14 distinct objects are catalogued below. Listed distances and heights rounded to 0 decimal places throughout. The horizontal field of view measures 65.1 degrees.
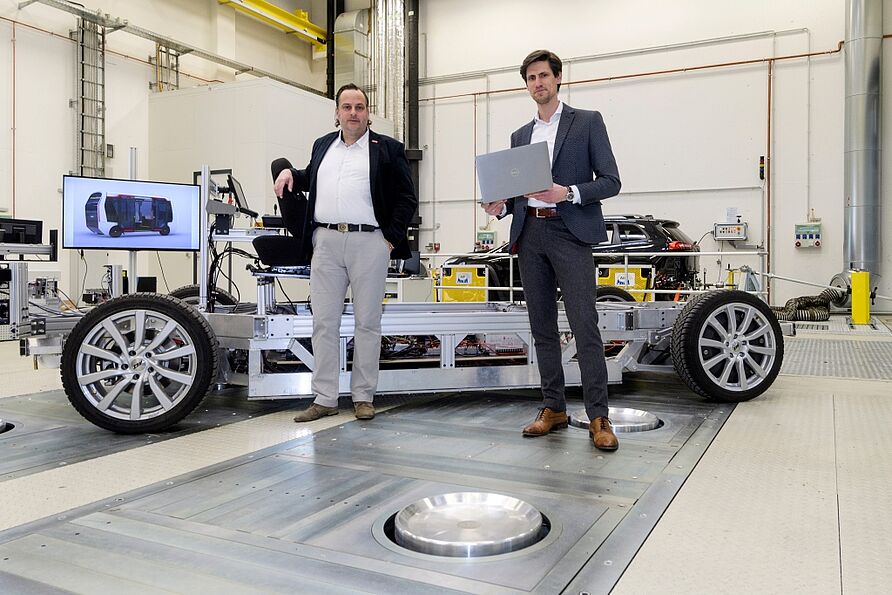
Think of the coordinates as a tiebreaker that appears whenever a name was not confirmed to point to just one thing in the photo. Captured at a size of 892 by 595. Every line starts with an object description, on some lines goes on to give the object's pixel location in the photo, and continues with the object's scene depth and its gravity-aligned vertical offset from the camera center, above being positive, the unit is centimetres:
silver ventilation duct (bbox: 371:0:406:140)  1380 +456
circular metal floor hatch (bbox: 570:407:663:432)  305 -58
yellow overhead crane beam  1259 +522
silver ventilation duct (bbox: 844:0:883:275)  1066 +251
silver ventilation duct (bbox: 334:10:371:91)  1405 +490
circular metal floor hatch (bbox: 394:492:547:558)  172 -62
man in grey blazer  274 +29
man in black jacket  327 +27
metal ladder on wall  1005 +280
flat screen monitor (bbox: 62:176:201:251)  429 +46
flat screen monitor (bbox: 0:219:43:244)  368 +32
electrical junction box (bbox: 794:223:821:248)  1136 +94
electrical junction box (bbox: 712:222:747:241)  1156 +100
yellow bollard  859 -5
